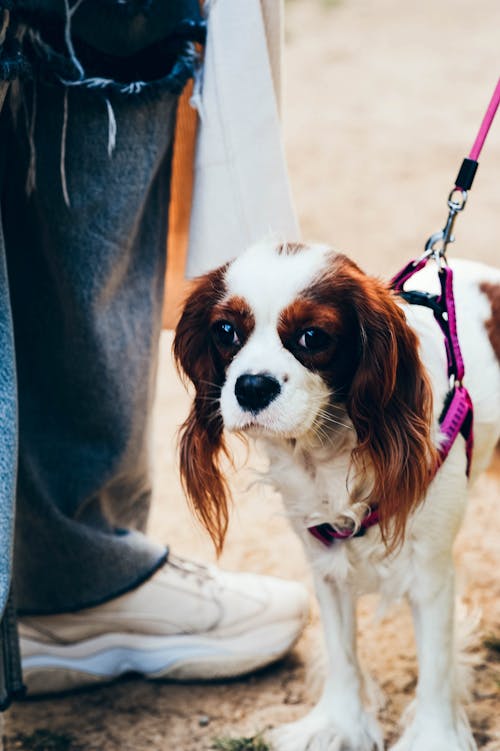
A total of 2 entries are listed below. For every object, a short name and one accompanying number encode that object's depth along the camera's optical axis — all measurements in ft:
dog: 5.05
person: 5.36
